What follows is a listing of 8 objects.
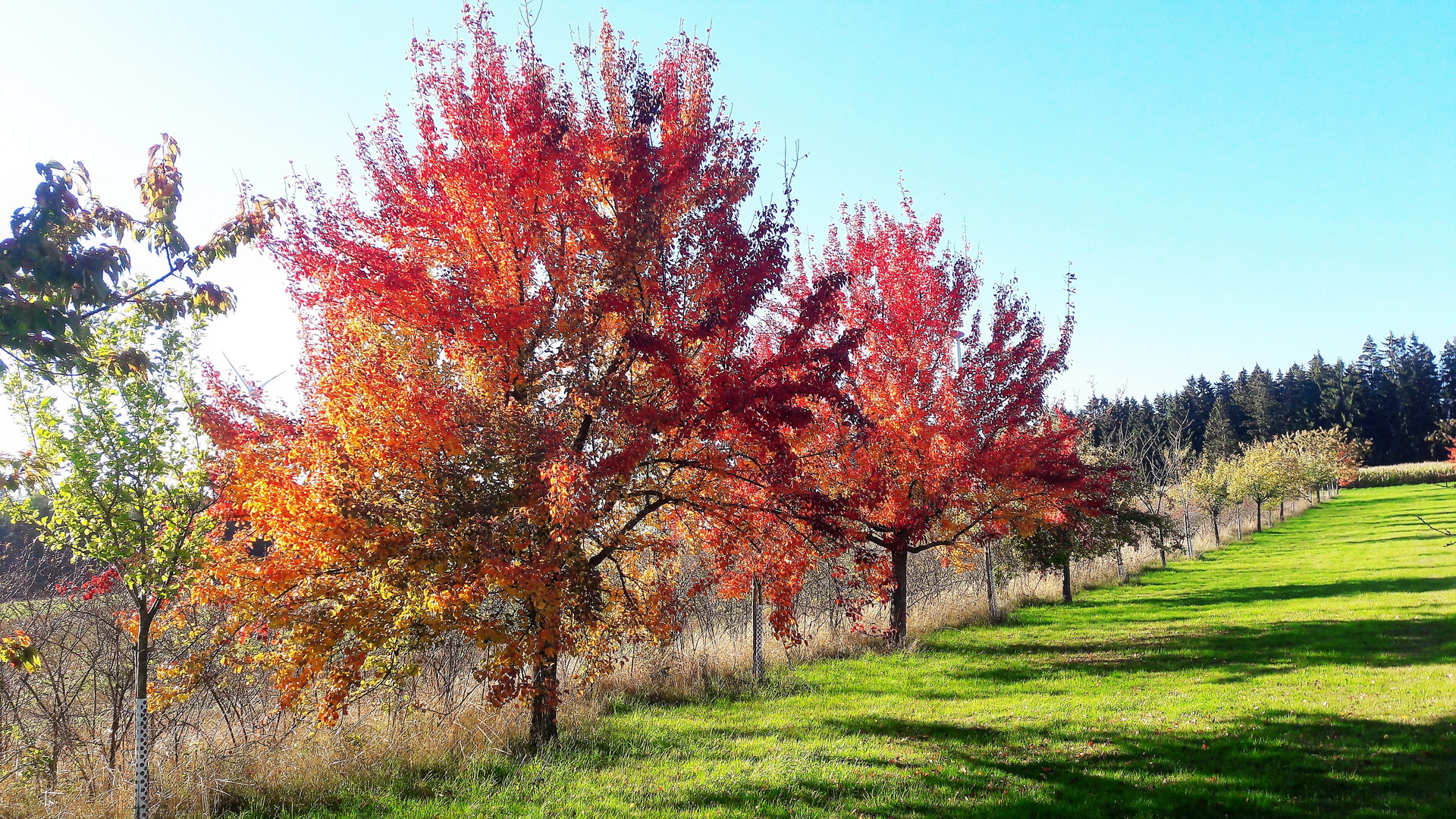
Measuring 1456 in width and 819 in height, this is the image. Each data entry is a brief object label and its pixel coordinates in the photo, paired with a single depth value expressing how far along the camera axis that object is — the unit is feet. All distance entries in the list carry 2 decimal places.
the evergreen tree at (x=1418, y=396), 284.82
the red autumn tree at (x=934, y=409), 41.78
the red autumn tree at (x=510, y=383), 20.90
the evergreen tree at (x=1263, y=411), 314.35
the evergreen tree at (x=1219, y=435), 267.80
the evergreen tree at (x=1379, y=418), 294.25
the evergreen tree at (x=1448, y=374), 306.96
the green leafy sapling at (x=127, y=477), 18.98
